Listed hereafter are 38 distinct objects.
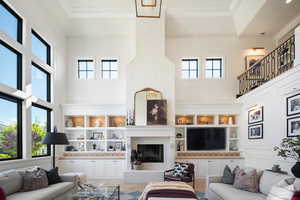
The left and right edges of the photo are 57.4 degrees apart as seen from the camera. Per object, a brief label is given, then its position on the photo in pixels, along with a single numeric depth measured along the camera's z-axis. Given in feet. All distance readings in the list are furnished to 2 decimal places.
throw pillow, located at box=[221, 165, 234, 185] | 17.72
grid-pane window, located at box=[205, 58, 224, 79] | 32.40
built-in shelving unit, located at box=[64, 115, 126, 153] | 30.40
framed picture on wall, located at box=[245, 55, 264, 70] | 31.63
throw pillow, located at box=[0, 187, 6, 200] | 12.28
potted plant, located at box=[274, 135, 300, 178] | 14.12
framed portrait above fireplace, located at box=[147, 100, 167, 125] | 28.94
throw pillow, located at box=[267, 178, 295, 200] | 10.72
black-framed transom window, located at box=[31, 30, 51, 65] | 24.07
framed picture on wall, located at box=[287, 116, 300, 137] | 17.75
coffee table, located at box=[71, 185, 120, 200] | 15.30
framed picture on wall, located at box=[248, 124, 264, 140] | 24.13
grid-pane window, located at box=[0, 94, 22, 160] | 18.42
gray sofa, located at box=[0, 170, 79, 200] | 14.20
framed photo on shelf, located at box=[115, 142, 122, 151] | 30.91
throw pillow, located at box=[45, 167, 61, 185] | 18.12
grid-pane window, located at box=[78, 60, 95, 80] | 32.45
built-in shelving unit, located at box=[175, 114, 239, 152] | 30.32
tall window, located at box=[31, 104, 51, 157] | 23.45
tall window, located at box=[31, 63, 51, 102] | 23.81
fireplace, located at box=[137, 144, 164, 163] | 29.55
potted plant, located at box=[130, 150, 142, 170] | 28.37
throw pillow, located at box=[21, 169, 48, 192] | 15.90
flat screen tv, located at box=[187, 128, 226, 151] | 30.35
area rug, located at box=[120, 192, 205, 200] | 19.94
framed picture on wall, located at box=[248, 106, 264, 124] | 24.23
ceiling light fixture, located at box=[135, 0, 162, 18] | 18.21
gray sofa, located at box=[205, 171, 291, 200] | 13.76
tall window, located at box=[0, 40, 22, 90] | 18.52
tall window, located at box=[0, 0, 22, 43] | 18.70
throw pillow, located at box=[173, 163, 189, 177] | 22.29
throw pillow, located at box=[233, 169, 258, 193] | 15.35
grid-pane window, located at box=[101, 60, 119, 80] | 32.40
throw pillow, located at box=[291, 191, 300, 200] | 9.85
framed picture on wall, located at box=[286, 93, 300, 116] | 17.88
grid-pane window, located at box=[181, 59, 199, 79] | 32.45
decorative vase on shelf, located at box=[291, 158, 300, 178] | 14.07
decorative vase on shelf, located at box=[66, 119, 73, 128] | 30.80
